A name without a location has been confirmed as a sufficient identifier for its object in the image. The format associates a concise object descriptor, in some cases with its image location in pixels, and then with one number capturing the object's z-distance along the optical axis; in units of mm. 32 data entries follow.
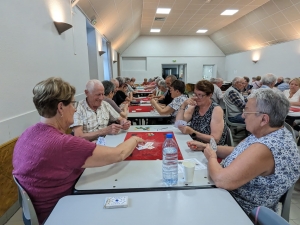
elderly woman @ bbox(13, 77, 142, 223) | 1010
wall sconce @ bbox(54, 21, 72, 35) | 3032
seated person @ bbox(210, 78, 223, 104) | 4705
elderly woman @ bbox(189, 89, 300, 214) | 1034
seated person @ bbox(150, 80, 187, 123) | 2783
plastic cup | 1133
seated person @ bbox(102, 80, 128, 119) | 2926
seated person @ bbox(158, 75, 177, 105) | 4093
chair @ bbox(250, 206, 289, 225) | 767
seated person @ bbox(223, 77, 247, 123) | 3859
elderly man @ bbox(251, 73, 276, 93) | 4242
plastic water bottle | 1152
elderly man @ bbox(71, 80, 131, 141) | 2076
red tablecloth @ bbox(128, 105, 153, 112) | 3779
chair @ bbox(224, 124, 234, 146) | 1998
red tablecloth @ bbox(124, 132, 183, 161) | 1523
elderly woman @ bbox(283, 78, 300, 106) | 4180
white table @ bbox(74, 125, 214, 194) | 1115
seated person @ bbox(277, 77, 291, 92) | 5820
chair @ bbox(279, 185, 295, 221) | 1165
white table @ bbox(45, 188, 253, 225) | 857
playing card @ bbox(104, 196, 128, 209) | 943
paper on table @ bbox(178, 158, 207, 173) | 1307
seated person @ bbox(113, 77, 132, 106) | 4405
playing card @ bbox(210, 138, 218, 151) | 1457
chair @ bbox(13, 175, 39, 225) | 998
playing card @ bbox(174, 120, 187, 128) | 2098
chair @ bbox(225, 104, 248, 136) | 3905
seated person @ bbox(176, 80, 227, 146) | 1934
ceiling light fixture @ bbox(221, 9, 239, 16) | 7867
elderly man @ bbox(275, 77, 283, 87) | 7030
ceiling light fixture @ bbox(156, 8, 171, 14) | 7617
